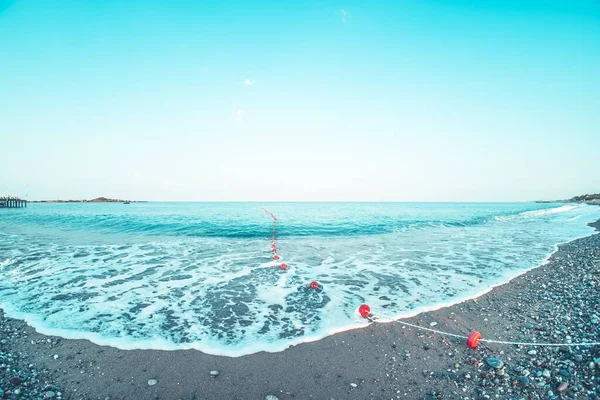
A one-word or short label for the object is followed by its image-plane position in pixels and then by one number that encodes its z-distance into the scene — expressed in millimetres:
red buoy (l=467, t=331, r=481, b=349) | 5004
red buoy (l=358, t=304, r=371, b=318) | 6422
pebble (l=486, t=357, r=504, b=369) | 4398
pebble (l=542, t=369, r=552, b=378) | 4141
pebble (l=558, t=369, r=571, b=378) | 4113
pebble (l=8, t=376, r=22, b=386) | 4041
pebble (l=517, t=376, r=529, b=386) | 4004
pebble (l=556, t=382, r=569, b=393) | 3841
